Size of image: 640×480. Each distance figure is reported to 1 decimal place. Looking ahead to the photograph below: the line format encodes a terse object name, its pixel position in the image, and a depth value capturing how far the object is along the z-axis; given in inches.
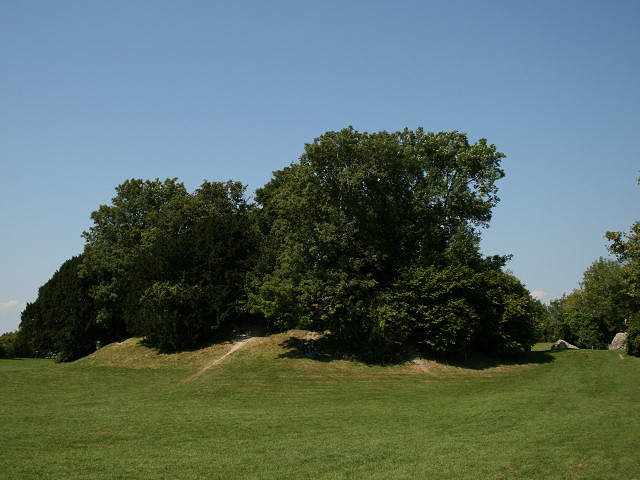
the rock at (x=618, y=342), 1845.5
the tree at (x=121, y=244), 1745.8
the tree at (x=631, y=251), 1099.3
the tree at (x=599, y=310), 2322.8
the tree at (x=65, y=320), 1742.1
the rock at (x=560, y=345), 1980.6
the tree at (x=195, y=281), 1497.3
